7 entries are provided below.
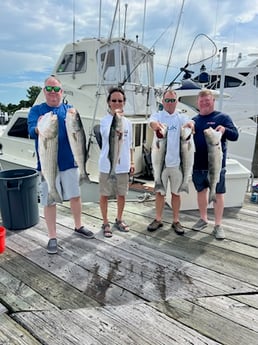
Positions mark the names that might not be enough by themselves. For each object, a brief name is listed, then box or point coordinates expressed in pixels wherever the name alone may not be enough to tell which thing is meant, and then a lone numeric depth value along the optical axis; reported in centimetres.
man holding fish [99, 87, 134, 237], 289
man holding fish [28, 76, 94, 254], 254
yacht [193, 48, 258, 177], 952
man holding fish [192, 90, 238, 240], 300
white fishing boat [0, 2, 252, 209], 625
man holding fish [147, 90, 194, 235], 301
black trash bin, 330
